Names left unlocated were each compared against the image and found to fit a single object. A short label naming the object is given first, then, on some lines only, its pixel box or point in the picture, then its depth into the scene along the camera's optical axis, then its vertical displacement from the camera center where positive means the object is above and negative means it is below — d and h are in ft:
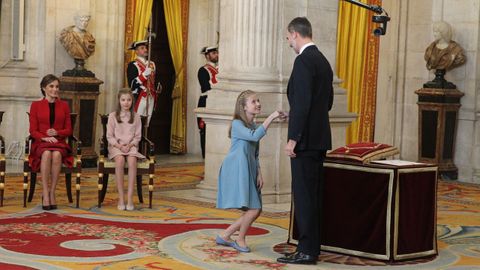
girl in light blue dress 25.50 -2.15
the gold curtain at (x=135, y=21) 49.44 +3.10
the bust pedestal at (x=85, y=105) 43.88 -1.03
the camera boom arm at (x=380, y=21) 28.35 +2.04
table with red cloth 24.70 -2.91
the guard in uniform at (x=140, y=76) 44.83 +0.36
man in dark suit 23.79 -1.01
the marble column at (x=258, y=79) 34.71 +0.32
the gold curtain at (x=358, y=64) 49.14 +1.41
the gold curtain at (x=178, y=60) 52.16 +1.30
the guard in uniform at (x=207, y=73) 47.16 +0.61
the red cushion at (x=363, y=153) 25.35 -1.54
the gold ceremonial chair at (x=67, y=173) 32.09 -3.03
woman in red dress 31.90 -1.78
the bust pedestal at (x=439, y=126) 45.70 -1.43
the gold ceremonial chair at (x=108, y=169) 32.71 -2.81
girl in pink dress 32.40 -1.84
